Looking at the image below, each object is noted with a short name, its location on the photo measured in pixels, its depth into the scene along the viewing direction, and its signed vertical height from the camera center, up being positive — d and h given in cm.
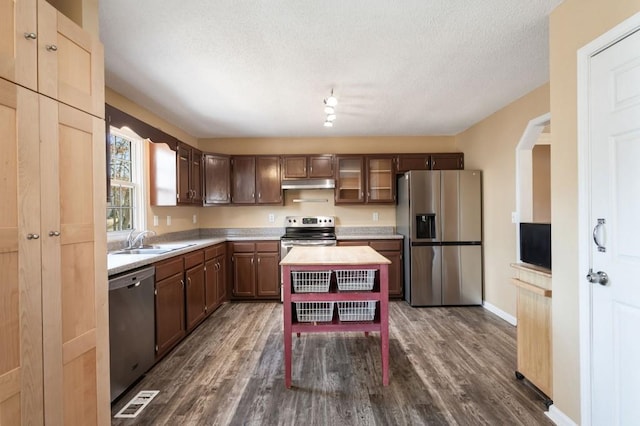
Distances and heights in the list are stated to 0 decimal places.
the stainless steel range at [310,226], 462 -21
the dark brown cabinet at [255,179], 447 +51
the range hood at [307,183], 445 +44
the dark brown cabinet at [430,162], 441 +74
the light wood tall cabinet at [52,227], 111 -5
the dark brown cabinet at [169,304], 250 -82
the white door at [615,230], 134 -10
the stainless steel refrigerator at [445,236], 390 -34
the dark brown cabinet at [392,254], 420 -61
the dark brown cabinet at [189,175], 355 +50
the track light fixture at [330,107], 279 +104
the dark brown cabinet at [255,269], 422 -80
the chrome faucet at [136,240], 297 -26
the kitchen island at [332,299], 217 -64
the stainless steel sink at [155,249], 279 -35
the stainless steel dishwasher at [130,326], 195 -80
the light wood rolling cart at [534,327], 193 -81
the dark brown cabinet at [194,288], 304 -80
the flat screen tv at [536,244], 200 -24
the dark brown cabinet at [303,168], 447 +66
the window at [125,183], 297 +33
